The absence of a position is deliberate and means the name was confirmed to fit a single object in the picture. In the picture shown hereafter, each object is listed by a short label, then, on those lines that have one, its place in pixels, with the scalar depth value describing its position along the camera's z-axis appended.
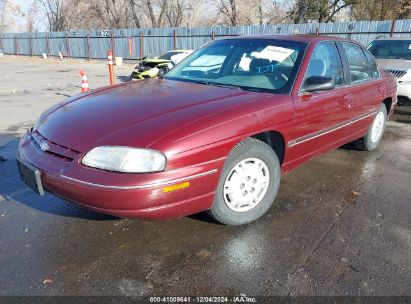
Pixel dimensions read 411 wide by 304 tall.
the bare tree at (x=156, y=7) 36.81
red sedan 2.62
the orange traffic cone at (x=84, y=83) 8.73
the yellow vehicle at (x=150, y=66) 13.41
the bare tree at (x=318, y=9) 29.73
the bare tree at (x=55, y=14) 48.38
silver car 7.85
